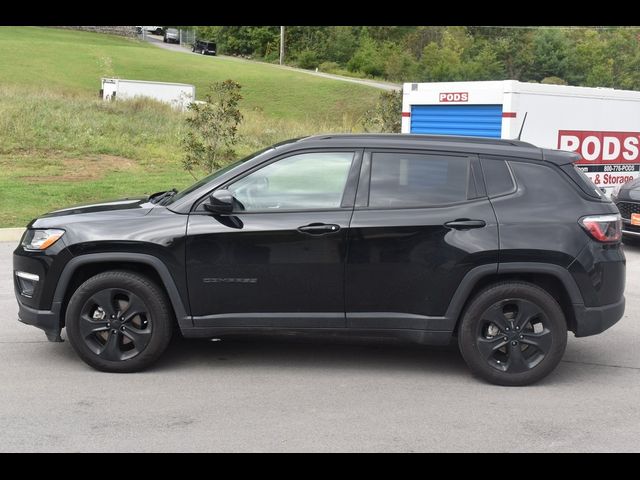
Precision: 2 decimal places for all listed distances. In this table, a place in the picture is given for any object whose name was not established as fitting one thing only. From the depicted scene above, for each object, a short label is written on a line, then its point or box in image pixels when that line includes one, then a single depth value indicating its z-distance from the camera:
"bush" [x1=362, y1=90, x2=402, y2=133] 22.56
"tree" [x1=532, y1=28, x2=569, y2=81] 80.94
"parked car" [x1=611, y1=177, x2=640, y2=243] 11.89
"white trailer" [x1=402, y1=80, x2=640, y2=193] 13.17
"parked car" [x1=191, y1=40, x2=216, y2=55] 86.44
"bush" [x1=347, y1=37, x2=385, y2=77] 80.19
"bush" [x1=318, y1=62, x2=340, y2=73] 82.68
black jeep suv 5.70
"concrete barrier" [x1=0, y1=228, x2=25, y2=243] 12.16
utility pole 84.75
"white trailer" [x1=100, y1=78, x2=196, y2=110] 36.00
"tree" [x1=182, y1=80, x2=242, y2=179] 15.36
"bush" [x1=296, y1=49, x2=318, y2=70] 86.75
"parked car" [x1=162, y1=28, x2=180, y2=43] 97.25
